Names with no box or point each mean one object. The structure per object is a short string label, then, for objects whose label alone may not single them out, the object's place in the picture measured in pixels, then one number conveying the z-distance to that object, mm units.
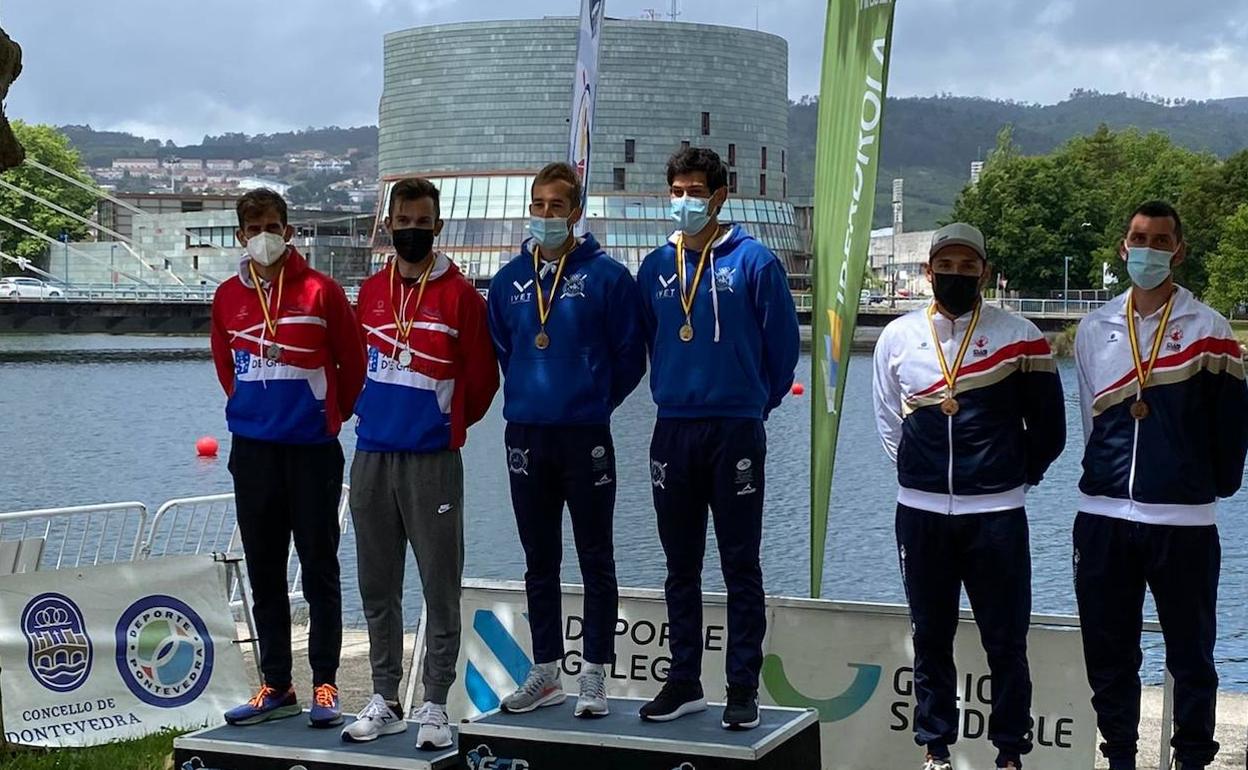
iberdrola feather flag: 6434
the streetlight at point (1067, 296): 68375
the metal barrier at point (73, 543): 7109
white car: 67081
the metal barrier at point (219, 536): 8008
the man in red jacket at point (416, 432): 5508
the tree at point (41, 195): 99875
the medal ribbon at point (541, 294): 5473
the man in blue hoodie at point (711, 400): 5238
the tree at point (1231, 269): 53312
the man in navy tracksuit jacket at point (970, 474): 5203
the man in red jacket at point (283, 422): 5602
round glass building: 102875
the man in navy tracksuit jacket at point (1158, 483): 5031
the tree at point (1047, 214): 78375
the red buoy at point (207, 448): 31672
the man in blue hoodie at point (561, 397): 5422
